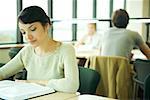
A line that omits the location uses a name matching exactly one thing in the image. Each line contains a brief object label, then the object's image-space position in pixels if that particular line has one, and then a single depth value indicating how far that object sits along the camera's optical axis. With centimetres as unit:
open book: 163
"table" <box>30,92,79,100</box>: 167
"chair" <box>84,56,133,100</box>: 313
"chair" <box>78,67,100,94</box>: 205
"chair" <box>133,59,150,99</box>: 301
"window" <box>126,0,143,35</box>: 714
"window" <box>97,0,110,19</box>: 690
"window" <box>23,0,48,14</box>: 551
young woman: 189
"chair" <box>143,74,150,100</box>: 221
